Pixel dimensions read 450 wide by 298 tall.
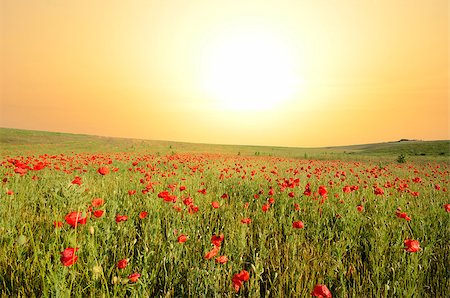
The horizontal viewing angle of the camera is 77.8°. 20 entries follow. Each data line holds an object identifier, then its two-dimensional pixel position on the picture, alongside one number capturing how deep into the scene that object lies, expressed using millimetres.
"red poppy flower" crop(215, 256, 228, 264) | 2110
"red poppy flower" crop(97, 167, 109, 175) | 3578
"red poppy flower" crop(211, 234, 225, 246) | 2223
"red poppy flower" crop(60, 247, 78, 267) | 1779
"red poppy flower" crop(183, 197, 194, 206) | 3446
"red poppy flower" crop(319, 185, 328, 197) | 3869
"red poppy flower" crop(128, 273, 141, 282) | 1938
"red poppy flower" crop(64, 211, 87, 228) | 2164
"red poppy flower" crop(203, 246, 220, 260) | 2094
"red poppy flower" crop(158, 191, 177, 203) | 3286
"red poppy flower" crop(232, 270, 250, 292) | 1827
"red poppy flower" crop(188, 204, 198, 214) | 3695
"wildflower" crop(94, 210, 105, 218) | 2714
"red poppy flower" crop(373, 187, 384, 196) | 4299
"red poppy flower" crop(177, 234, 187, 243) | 2469
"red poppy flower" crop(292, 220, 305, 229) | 2945
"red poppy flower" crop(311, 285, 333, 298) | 1670
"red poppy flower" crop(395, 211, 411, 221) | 3211
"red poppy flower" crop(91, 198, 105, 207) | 3035
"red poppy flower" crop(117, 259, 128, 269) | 2177
